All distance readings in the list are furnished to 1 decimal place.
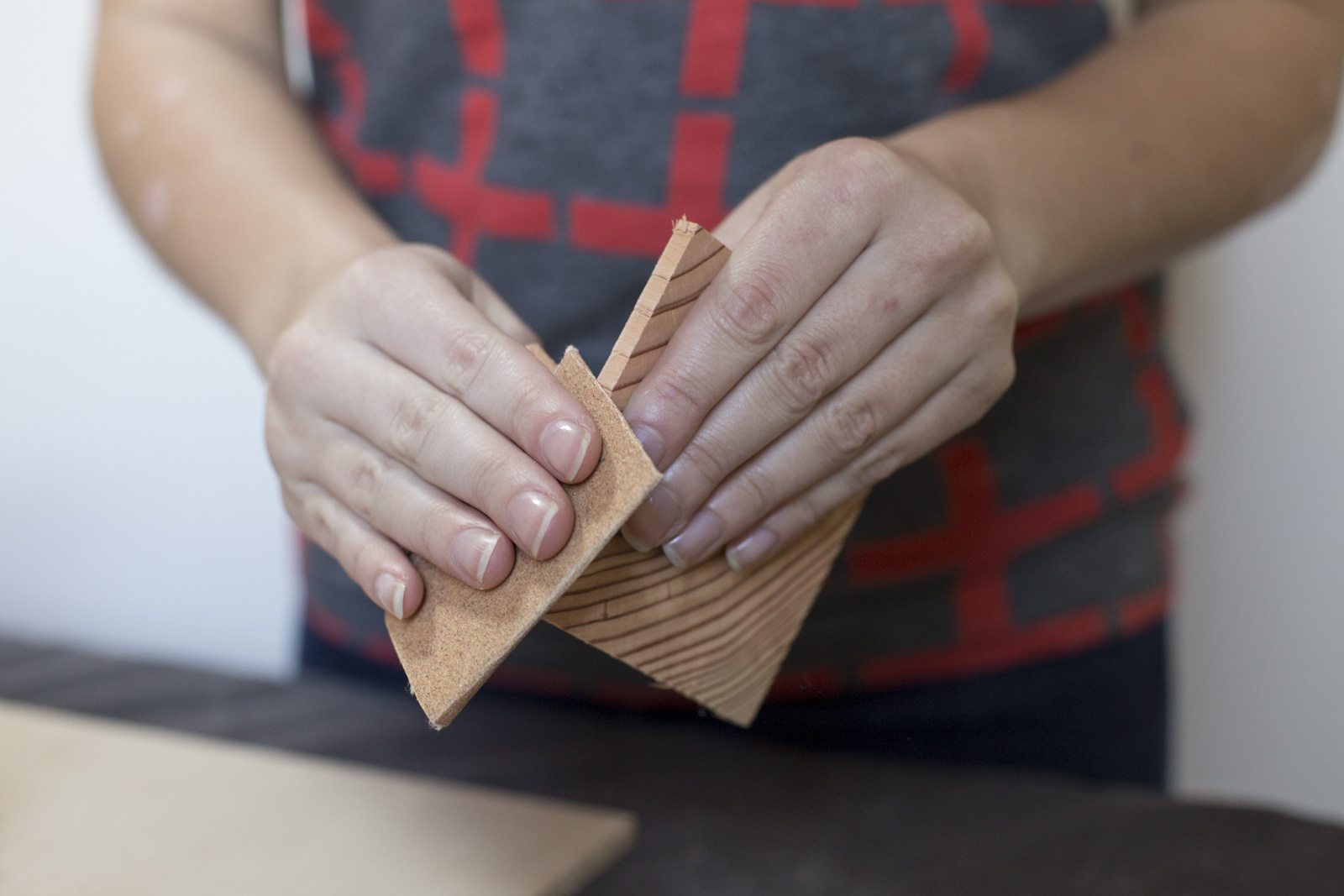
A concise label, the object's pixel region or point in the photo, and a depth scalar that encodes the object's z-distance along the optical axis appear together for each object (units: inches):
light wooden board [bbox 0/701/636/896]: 27.5
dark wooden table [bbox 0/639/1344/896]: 27.3
